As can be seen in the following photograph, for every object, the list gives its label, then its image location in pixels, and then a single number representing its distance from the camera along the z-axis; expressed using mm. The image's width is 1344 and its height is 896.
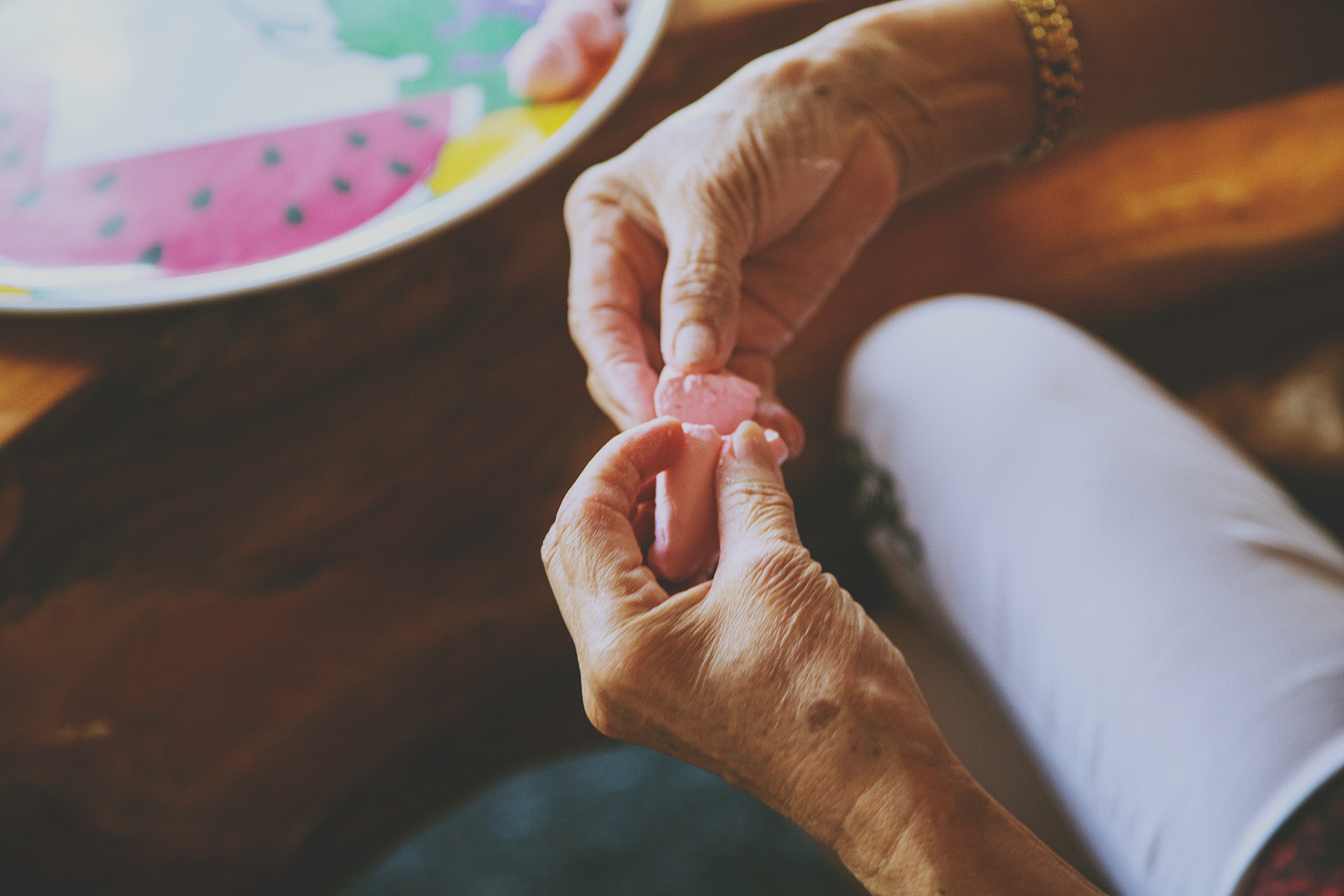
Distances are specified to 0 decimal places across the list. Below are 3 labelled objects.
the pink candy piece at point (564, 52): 887
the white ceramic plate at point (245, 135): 790
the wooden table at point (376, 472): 793
